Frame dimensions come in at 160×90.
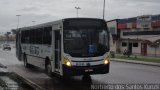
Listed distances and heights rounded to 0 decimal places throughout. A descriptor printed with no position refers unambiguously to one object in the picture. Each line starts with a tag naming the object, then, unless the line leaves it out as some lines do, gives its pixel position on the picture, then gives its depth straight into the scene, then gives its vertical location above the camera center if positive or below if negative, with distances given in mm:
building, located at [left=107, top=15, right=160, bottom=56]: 31668 +727
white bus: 8702 -350
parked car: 46900 -1823
